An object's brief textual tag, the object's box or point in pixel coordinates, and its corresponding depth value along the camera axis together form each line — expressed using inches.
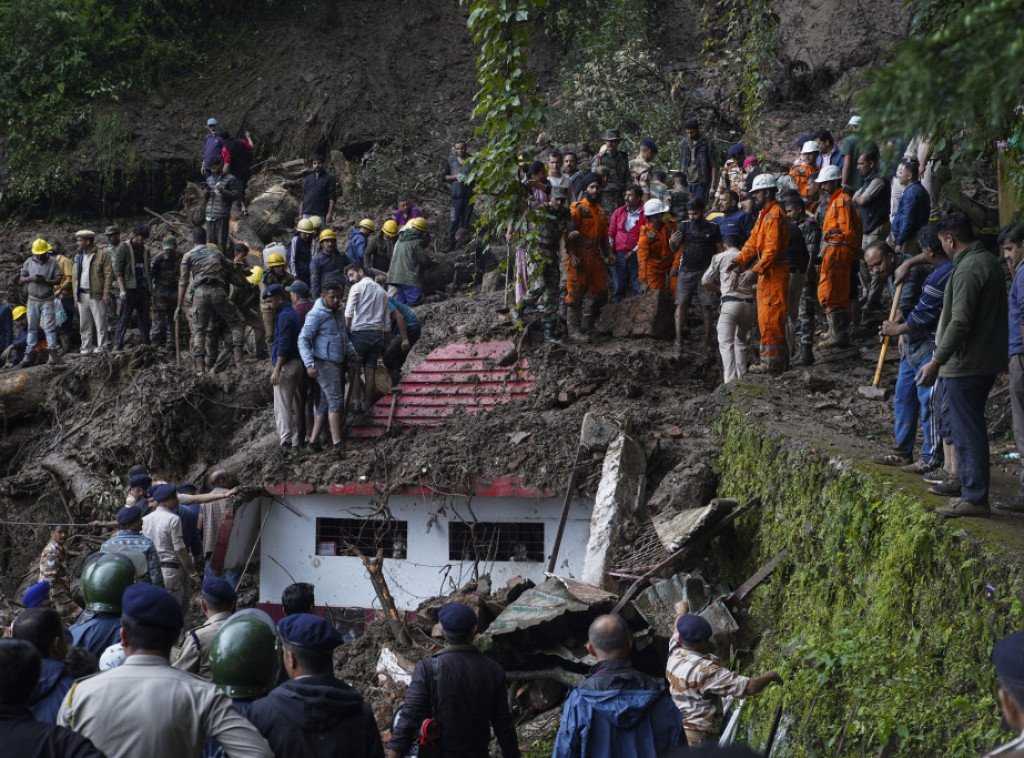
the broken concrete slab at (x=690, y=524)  352.2
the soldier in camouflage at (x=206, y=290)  582.6
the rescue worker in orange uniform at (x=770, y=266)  434.3
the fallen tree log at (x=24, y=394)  631.8
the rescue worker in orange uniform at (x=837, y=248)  468.1
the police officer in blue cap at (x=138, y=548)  290.8
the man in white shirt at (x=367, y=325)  490.3
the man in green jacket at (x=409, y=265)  633.6
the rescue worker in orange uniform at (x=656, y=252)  529.0
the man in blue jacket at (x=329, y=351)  465.4
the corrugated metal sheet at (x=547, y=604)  328.2
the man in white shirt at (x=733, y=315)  444.8
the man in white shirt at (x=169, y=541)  355.9
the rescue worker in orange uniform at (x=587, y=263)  522.3
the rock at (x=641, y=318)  515.2
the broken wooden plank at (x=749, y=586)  325.4
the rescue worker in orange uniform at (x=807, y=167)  554.9
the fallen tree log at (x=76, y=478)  536.1
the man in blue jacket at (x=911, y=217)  428.5
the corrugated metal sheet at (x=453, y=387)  494.0
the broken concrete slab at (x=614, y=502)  383.2
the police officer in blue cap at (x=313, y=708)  161.2
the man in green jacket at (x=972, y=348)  236.4
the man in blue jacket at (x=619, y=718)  190.7
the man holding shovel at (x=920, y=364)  275.0
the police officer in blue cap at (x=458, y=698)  210.2
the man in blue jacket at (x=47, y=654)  166.2
